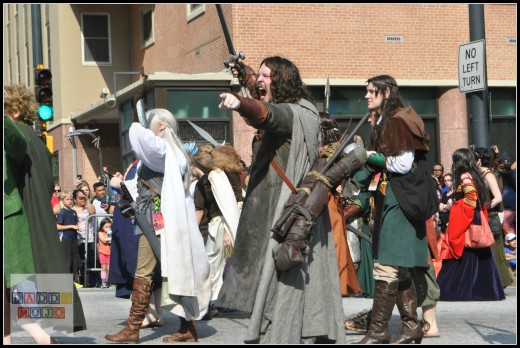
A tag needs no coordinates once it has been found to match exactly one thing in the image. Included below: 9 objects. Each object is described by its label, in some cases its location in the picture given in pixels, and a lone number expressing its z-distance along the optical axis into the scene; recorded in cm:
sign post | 1276
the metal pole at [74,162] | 3159
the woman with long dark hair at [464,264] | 1168
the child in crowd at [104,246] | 1605
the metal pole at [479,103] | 1309
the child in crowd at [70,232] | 1577
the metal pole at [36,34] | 1950
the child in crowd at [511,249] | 1443
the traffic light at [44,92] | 1683
